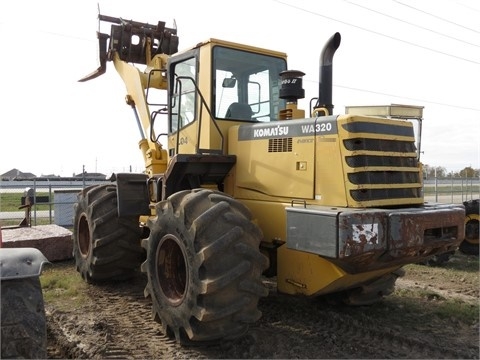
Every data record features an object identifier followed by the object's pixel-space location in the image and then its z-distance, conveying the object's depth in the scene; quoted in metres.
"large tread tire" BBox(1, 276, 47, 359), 2.94
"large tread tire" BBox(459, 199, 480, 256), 10.12
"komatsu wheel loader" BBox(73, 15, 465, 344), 4.29
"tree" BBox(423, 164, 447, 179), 30.86
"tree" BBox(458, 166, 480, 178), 35.95
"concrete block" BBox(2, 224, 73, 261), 8.41
